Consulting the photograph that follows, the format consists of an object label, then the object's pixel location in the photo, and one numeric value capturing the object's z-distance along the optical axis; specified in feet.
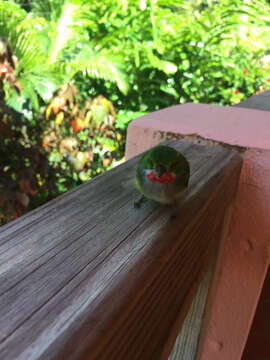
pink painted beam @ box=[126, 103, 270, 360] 2.34
